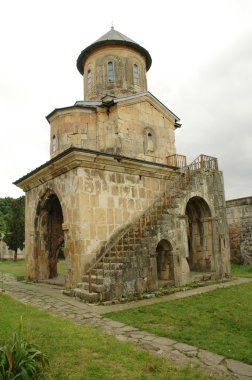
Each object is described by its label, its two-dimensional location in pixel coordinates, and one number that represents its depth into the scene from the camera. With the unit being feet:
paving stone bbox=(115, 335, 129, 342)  17.63
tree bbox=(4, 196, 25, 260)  102.99
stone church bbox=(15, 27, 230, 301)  33.91
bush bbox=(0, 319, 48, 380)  11.55
